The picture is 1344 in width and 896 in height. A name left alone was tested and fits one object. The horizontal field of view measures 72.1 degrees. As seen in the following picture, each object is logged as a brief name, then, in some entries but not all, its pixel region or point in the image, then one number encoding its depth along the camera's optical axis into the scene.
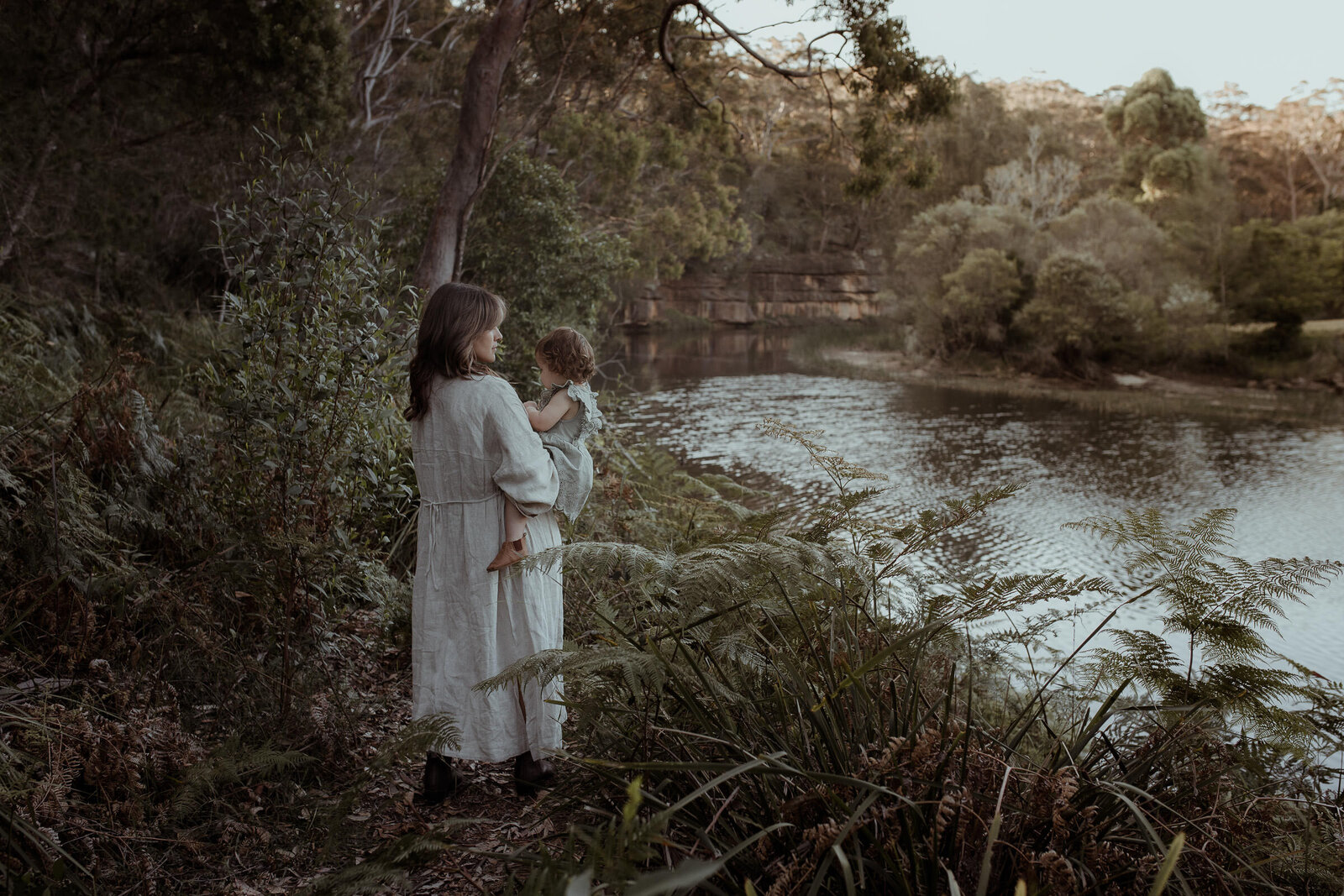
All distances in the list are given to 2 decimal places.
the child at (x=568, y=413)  3.23
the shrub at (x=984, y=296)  25.69
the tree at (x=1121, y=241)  24.59
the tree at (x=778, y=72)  8.26
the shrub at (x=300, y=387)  3.16
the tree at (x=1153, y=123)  38.03
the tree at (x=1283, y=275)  23.09
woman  2.83
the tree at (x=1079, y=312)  23.53
